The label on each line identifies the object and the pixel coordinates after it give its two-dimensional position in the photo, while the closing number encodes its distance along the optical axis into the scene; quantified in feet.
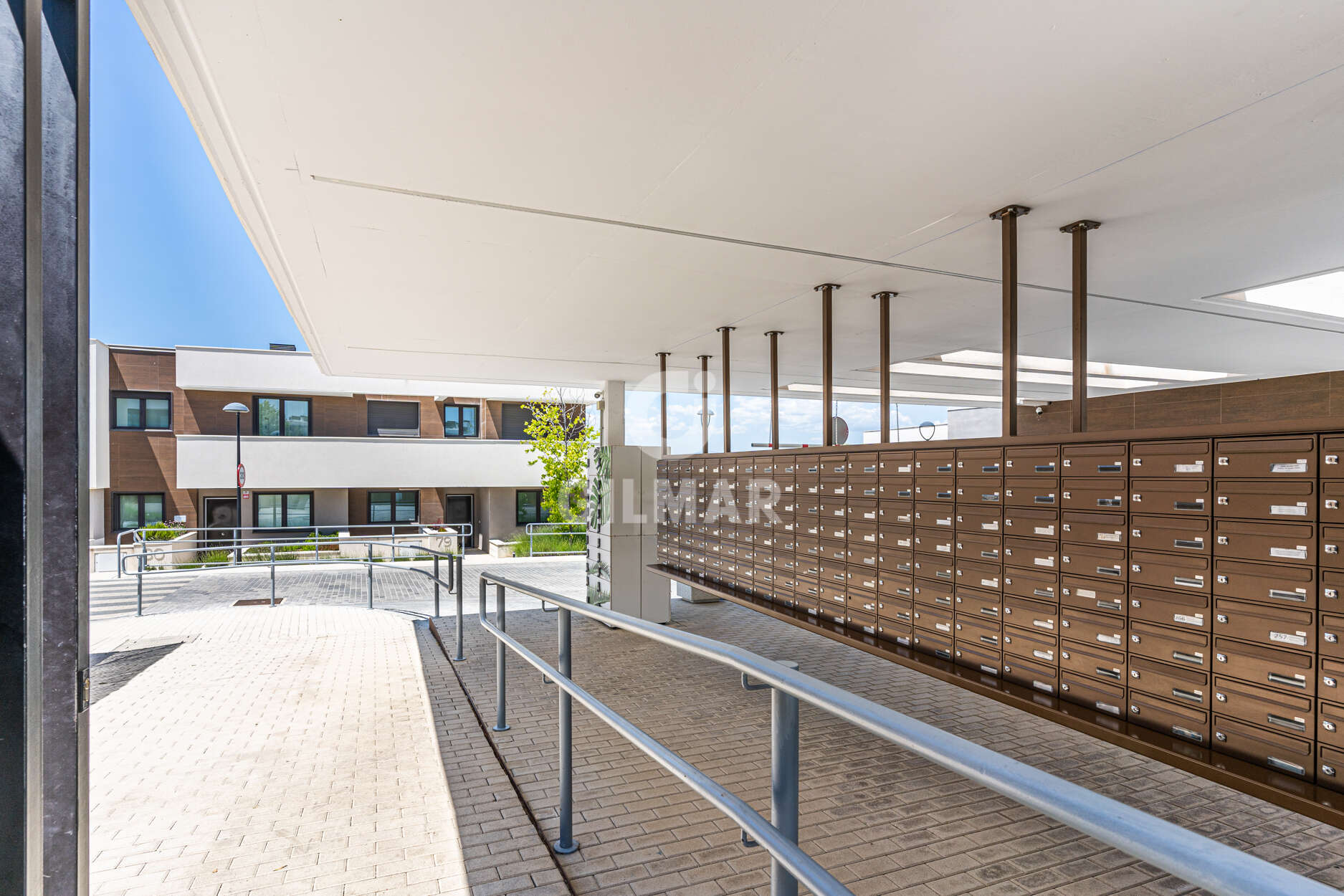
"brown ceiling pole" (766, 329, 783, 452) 20.26
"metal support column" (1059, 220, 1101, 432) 10.94
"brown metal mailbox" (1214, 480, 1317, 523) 7.33
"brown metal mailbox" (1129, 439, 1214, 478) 8.28
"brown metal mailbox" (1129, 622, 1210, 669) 8.25
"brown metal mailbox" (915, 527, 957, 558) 12.16
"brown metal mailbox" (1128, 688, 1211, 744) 8.21
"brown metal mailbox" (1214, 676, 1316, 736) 7.28
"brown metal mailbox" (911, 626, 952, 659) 12.18
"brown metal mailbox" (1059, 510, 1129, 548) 9.26
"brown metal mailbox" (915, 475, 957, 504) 12.20
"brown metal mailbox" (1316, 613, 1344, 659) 7.01
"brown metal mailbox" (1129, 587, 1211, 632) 8.27
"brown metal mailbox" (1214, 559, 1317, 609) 7.31
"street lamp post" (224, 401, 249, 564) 48.06
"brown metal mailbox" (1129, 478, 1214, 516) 8.29
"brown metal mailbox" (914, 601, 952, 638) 12.19
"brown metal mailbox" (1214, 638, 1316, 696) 7.29
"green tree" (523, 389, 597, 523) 54.08
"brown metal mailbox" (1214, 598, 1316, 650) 7.30
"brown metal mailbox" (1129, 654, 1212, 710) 8.23
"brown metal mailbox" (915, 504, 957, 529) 12.19
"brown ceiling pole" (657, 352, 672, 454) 26.85
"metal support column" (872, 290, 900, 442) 15.74
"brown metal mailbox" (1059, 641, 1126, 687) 9.20
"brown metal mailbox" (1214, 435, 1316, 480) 7.35
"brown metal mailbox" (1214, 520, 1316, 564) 7.32
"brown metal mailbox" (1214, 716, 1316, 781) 7.27
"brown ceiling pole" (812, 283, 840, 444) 15.97
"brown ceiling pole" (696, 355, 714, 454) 24.06
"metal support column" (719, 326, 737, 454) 21.82
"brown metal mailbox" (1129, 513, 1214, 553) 8.29
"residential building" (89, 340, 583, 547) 55.67
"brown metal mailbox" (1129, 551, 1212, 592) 8.28
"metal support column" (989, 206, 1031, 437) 11.04
